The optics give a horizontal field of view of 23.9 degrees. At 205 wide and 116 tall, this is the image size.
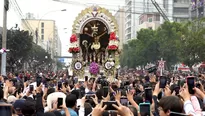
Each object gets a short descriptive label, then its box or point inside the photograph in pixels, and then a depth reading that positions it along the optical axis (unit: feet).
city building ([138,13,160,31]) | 350.19
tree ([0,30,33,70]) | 152.76
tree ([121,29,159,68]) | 220.84
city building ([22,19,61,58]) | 549.01
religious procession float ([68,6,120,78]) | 104.42
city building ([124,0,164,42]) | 375.25
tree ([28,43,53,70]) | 240.34
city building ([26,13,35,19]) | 555.28
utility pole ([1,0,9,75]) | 85.76
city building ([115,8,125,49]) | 553.23
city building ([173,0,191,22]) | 337.72
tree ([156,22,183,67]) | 193.26
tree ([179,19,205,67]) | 158.71
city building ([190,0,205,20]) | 238.11
